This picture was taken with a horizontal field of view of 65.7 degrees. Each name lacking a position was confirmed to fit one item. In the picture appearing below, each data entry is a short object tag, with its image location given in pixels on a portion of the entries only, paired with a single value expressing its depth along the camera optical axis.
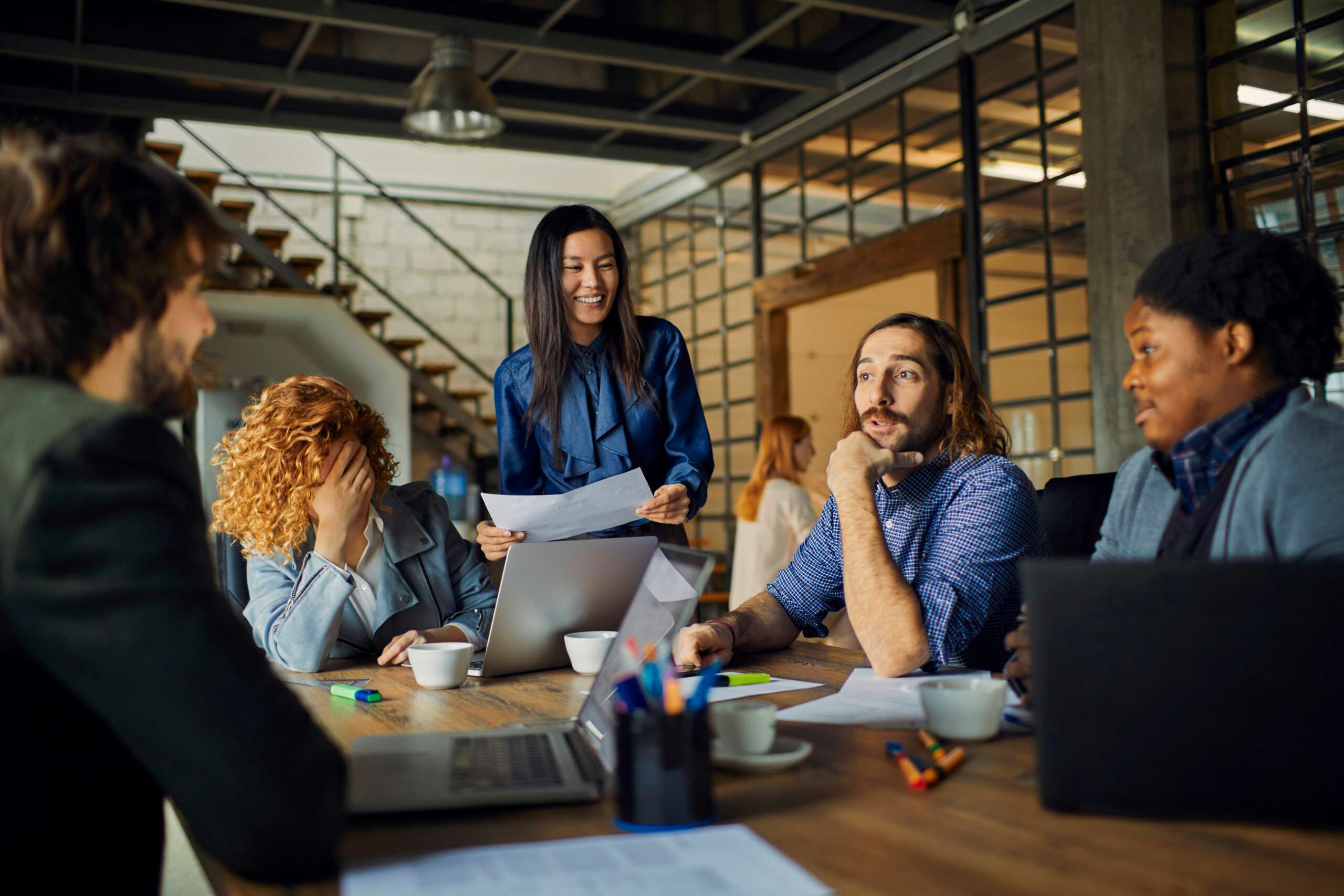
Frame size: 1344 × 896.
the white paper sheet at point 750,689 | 1.30
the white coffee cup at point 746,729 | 0.96
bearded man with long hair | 1.50
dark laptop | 0.72
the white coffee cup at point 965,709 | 1.02
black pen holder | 0.79
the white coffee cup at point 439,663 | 1.43
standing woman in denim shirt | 2.27
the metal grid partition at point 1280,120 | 3.44
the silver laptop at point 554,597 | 1.50
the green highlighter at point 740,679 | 1.39
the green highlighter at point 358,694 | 1.37
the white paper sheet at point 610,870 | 0.68
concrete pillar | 3.78
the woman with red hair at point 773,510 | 4.41
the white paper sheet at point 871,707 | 1.14
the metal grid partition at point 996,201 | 4.40
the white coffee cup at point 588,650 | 1.52
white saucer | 0.93
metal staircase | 6.58
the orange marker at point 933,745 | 0.96
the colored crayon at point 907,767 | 0.88
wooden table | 0.68
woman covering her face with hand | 1.67
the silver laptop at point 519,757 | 0.87
